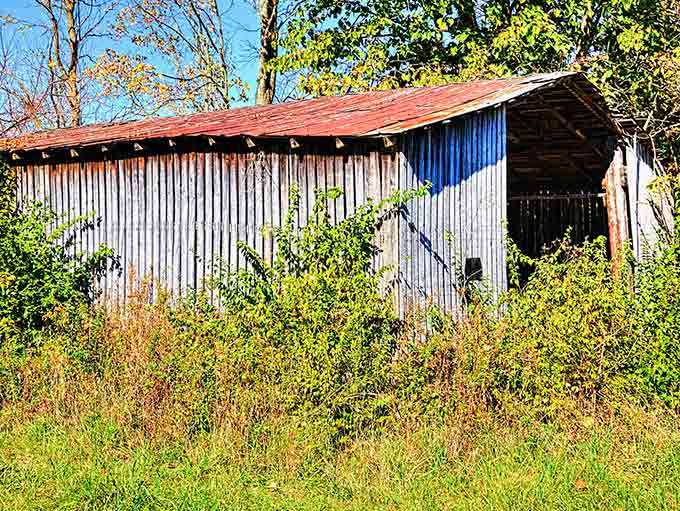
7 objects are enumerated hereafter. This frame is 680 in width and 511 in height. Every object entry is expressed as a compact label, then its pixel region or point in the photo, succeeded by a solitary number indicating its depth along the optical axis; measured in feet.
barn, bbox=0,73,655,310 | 33.30
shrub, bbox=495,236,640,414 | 23.88
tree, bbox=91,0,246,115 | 82.48
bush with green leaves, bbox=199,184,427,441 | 24.25
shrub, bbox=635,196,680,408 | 23.56
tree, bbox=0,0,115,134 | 87.25
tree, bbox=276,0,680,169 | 62.23
